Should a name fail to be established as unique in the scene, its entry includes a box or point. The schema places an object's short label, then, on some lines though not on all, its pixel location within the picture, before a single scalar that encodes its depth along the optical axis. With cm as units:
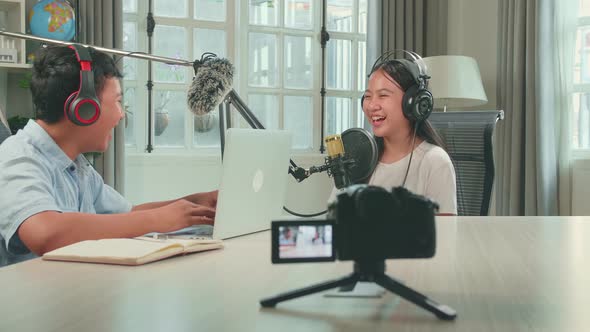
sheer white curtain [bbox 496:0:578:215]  380
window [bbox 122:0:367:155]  410
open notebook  95
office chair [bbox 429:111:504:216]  226
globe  346
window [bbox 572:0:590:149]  385
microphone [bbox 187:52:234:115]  160
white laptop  124
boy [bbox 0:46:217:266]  122
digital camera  61
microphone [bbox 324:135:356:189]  152
